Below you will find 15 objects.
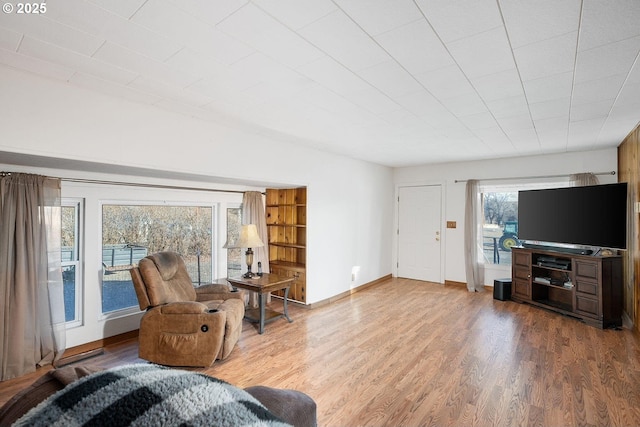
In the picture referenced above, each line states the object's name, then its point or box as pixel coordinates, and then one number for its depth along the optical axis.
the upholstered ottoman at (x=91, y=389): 0.64
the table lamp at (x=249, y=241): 4.07
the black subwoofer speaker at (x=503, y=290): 5.21
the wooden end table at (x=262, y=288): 3.80
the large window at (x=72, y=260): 3.22
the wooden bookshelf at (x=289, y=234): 4.87
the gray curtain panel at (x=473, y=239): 5.85
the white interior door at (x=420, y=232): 6.46
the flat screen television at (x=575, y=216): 3.97
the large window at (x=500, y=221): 5.73
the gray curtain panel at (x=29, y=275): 2.65
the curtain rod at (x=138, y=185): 3.11
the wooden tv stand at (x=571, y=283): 4.02
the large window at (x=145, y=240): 3.54
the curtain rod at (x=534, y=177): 4.80
